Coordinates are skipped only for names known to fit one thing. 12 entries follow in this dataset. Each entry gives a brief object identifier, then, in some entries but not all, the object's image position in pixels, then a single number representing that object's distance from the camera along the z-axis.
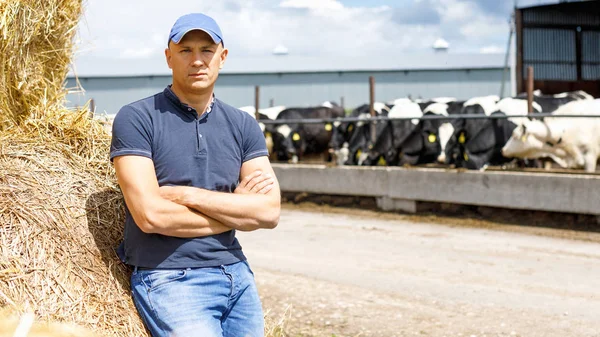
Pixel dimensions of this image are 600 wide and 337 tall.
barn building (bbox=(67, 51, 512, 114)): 41.81
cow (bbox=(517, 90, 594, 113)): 15.94
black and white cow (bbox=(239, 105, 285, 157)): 20.81
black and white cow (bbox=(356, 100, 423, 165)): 16.25
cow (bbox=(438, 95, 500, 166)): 15.75
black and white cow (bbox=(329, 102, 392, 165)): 17.75
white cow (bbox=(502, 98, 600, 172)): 14.38
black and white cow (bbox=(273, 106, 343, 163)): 20.48
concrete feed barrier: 10.91
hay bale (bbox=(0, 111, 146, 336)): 3.49
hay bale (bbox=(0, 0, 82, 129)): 4.45
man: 3.42
